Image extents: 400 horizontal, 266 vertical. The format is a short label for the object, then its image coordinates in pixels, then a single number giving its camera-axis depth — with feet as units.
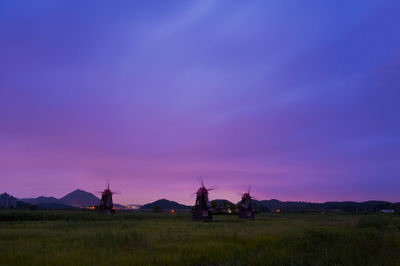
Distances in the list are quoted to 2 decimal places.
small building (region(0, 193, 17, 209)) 603.88
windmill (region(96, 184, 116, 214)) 263.90
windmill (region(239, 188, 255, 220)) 230.68
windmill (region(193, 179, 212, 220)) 197.67
